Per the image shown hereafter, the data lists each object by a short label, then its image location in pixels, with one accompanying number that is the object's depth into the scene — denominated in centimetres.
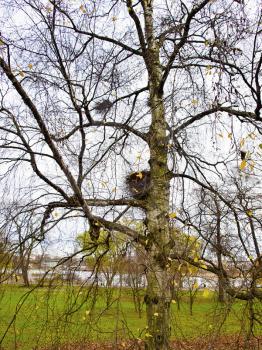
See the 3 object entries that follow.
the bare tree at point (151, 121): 274
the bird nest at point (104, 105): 388
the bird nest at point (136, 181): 404
